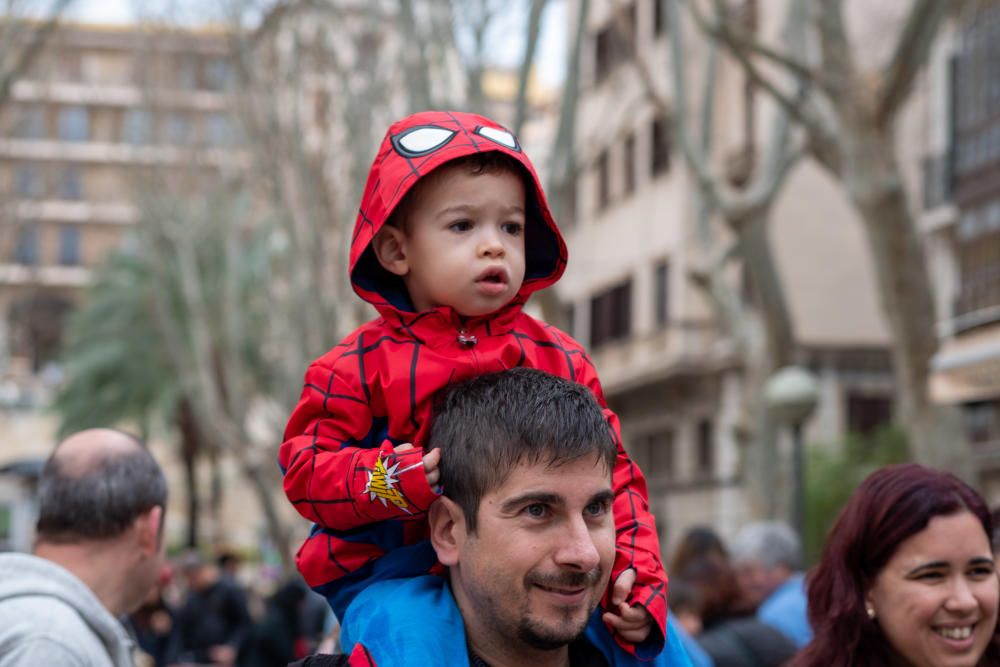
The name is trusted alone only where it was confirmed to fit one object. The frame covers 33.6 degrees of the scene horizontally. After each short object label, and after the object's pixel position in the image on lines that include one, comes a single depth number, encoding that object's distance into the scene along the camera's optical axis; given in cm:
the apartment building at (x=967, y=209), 2359
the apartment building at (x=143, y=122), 2041
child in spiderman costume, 287
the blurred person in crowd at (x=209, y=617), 1507
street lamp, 1492
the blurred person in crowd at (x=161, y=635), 1431
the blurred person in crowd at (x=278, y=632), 1145
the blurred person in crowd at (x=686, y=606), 711
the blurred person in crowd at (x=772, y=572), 714
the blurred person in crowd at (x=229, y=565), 1655
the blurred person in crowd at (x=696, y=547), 810
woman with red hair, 386
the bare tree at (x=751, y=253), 1647
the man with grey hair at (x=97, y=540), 372
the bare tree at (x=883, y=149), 1062
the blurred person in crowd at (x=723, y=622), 650
